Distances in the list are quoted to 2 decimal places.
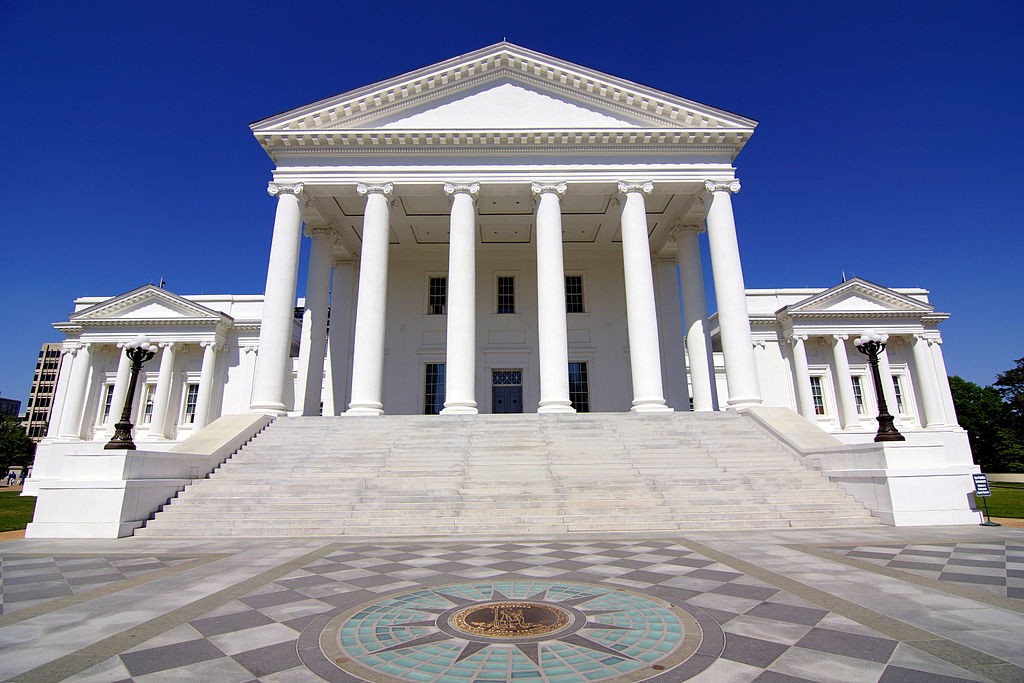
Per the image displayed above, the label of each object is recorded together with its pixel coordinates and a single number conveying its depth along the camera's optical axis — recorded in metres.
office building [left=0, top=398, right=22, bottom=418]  149.55
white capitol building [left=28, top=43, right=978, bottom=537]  12.74
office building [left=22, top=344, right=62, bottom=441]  115.91
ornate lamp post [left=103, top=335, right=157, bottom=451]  12.10
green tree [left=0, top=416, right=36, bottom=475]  49.39
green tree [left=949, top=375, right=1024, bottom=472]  48.94
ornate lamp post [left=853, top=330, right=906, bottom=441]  12.34
